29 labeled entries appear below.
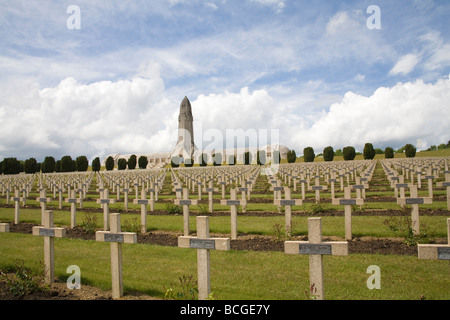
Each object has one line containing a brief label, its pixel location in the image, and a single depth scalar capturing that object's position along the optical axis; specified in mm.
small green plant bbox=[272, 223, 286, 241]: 7774
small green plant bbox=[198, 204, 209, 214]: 12043
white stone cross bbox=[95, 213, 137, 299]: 4496
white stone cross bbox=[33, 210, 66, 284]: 5133
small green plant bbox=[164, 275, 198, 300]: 4061
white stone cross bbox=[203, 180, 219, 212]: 12473
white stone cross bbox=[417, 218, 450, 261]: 3543
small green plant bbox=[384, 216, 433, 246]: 6965
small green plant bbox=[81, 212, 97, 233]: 9414
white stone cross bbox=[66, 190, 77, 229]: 10321
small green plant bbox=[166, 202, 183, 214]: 12245
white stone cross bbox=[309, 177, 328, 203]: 11720
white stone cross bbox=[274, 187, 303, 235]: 8266
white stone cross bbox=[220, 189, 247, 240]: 8352
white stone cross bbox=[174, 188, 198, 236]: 8742
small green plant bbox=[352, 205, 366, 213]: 11053
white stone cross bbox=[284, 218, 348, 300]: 3730
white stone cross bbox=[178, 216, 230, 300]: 4027
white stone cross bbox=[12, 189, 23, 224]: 11289
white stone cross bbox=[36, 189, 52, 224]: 10430
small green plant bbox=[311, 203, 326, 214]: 11125
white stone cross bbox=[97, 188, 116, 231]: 9570
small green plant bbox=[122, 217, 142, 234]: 9062
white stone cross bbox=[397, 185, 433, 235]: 7245
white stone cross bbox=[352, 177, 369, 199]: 10828
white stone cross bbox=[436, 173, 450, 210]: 10497
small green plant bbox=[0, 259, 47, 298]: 4613
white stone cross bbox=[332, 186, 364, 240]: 7727
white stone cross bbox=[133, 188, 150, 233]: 9258
